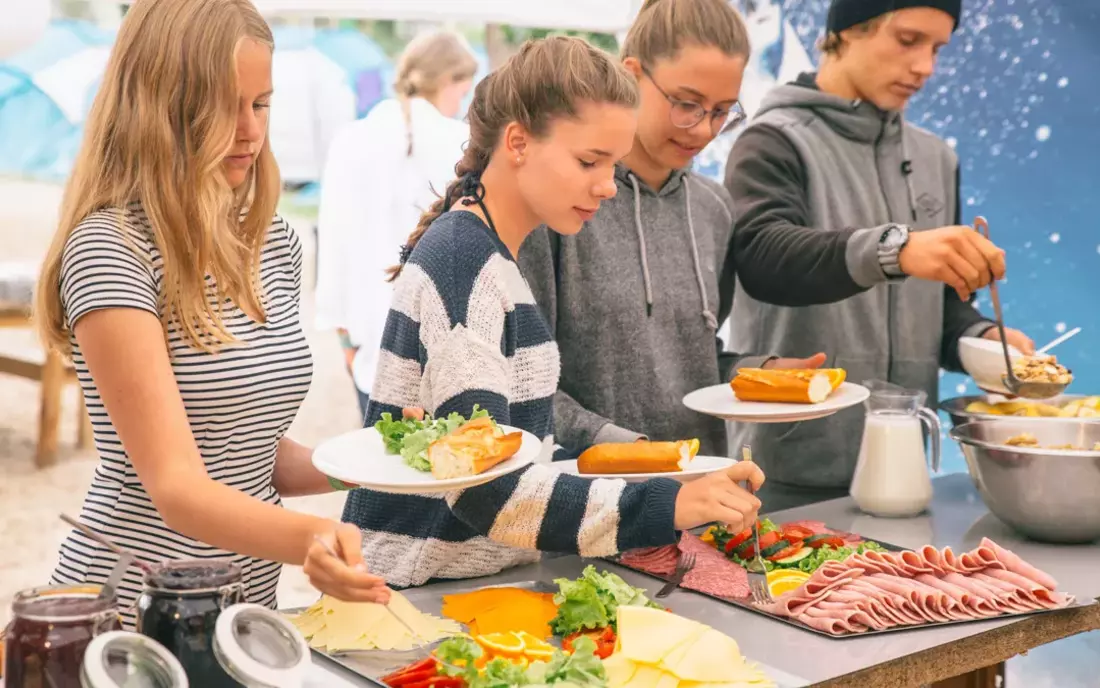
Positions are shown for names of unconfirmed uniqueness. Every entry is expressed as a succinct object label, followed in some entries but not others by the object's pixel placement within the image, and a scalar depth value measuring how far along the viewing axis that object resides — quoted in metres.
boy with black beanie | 2.81
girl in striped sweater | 1.86
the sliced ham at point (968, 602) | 1.93
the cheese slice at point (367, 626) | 1.74
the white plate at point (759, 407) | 2.28
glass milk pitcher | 2.51
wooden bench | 6.57
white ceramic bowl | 2.70
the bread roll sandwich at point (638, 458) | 2.02
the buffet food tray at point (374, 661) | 1.65
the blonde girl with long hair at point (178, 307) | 1.59
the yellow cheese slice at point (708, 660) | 1.59
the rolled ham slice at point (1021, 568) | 2.02
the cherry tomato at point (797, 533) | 2.25
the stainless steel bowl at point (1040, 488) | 2.27
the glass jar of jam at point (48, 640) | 1.21
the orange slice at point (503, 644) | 1.62
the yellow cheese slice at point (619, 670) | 1.59
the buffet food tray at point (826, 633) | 1.83
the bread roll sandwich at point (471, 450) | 1.64
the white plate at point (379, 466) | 1.60
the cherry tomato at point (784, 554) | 2.18
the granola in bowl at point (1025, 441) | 2.42
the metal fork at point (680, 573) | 2.01
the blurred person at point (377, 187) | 4.46
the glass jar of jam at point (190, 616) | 1.30
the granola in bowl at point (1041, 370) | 2.62
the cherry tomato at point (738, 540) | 2.22
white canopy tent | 4.24
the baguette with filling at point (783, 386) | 2.38
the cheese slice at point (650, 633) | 1.61
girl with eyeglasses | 2.40
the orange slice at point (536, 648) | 1.61
